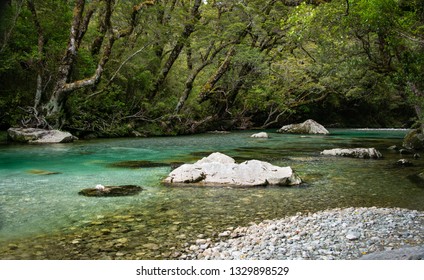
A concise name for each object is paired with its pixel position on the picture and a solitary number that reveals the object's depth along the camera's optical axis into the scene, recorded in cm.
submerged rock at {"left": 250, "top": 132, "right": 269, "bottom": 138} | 2512
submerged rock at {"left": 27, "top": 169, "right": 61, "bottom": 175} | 1046
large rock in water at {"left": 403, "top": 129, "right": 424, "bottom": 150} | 1808
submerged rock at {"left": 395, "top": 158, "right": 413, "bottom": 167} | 1227
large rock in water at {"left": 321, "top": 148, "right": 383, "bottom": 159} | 1429
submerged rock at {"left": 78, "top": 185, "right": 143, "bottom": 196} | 791
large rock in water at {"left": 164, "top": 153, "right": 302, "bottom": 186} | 891
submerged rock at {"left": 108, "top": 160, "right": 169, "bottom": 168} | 1225
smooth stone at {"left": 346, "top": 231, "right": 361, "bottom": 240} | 493
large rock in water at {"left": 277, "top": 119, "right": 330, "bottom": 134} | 3084
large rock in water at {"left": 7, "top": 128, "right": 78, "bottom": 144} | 1897
